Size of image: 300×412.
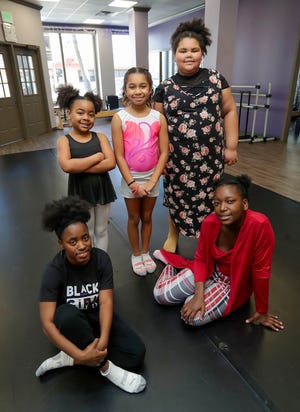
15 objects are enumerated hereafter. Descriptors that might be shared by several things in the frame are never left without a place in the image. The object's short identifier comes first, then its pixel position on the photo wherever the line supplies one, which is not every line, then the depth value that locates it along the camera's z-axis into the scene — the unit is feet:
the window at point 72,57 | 31.45
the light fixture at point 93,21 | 28.81
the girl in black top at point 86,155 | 4.89
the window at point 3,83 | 19.38
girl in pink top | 5.10
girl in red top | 4.29
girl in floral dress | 5.27
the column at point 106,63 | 32.19
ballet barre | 17.46
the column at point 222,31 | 15.30
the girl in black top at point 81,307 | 3.65
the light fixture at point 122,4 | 22.25
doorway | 19.79
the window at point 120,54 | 33.78
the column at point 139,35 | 24.49
